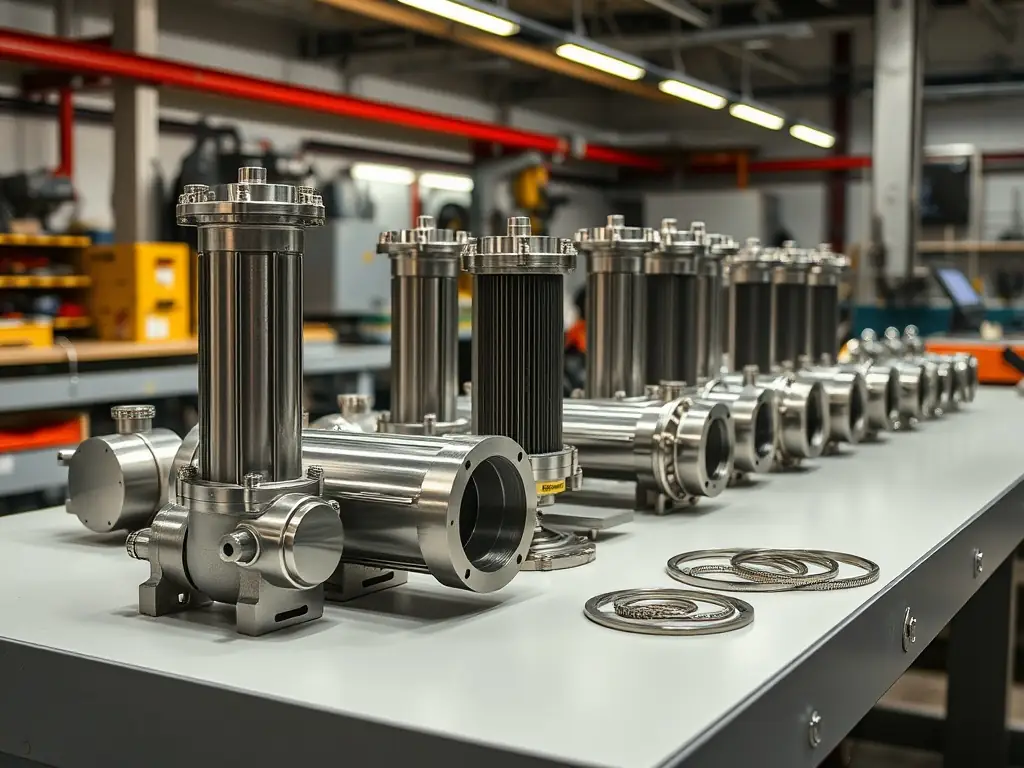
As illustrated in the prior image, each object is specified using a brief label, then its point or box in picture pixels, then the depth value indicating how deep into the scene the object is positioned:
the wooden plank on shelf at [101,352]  4.09
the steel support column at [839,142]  10.09
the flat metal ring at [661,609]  1.03
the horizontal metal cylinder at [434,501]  1.02
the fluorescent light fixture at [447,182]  8.65
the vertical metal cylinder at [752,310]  2.28
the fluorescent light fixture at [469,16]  3.93
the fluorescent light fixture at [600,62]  5.02
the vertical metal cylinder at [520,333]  1.27
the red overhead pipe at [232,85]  4.63
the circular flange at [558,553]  1.25
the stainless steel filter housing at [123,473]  1.33
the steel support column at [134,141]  5.36
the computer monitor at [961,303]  4.78
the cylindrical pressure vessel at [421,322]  1.57
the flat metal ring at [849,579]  1.14
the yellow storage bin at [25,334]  4.23
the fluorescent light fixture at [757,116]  6.90
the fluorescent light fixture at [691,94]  6.02
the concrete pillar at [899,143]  5.71
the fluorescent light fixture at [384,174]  7.49
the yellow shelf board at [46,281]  4.68
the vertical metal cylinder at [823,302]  2.51
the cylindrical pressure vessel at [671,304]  1.86
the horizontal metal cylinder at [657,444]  1.50
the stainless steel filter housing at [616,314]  1.73
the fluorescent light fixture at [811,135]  7.83
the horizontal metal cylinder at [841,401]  2.04
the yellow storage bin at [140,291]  4.93
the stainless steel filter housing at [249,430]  0.99
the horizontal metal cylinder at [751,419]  1.68
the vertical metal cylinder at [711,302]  2.04
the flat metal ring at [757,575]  1.15
